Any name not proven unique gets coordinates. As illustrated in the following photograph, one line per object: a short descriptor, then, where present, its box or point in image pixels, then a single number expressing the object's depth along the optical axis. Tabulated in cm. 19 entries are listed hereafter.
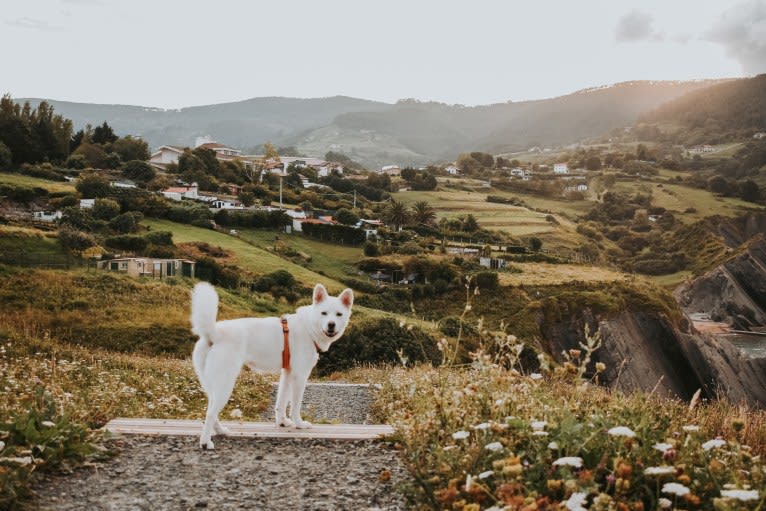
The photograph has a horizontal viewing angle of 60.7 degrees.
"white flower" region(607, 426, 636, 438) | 377
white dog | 591
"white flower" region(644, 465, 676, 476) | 351
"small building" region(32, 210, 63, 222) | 6081
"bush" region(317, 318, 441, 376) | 2434
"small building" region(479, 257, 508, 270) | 7488
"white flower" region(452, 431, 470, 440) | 426
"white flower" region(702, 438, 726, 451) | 399
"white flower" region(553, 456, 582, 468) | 372
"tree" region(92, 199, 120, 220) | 6316
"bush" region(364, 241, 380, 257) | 7231
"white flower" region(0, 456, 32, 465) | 434
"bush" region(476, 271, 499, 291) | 6043
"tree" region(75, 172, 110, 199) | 6906
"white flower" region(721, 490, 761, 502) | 300
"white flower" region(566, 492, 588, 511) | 329
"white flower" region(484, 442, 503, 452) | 397
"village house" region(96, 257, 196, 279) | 4752
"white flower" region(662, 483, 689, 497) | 329
